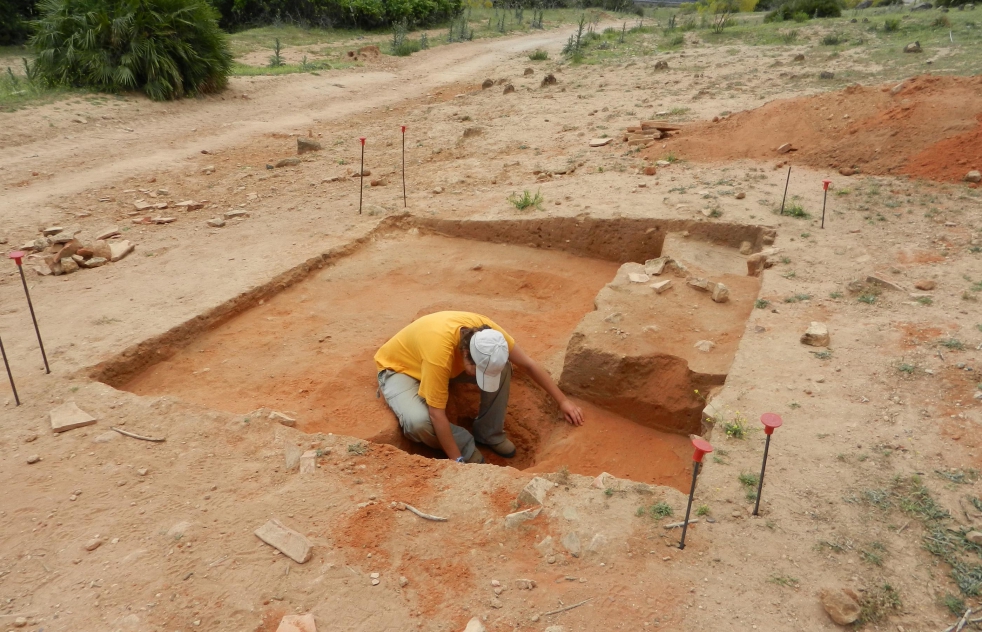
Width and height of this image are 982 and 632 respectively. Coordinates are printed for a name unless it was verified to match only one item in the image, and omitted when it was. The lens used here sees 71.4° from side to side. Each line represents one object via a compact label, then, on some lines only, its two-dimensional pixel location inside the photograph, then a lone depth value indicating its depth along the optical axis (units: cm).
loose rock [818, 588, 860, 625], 238
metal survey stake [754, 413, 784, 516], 268
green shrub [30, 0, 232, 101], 1207
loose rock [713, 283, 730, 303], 505
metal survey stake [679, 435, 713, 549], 261
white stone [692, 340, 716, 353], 447
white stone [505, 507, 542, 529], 293
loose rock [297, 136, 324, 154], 990
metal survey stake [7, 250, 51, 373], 375
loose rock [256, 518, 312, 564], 278
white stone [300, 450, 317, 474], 333
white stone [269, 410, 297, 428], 387
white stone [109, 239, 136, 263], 627
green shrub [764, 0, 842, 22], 2044
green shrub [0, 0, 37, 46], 2141
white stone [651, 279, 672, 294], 518
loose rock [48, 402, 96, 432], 365
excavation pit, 436
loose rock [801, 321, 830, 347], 415
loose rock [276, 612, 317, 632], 246
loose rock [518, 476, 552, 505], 303
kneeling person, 398
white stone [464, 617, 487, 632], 244
